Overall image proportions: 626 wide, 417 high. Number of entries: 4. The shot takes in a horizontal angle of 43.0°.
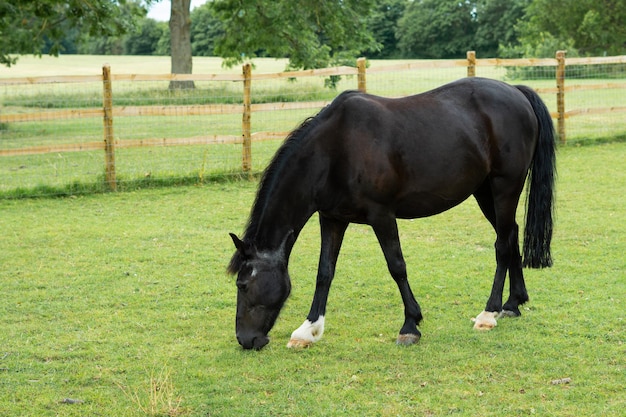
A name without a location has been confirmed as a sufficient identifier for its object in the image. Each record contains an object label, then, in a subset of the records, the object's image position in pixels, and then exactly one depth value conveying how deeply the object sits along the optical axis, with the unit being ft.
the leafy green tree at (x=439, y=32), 202.69
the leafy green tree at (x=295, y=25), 68.28
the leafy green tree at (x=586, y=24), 136.36
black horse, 16.61
